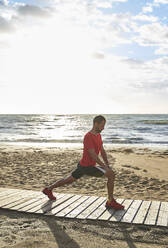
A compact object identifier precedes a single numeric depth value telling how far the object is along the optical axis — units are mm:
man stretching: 5043
